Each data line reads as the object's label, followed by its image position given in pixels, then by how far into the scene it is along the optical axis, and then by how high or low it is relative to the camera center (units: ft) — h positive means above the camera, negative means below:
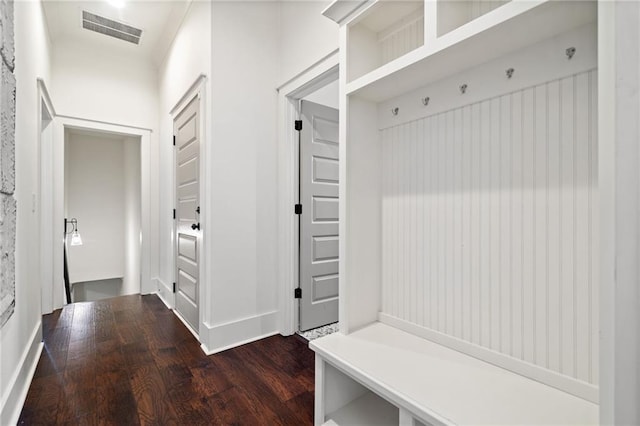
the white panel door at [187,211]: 8.89 +0.00
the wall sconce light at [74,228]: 13.73 -0.90
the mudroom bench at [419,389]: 2.96 -1.95
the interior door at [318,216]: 8.59 -0.15
